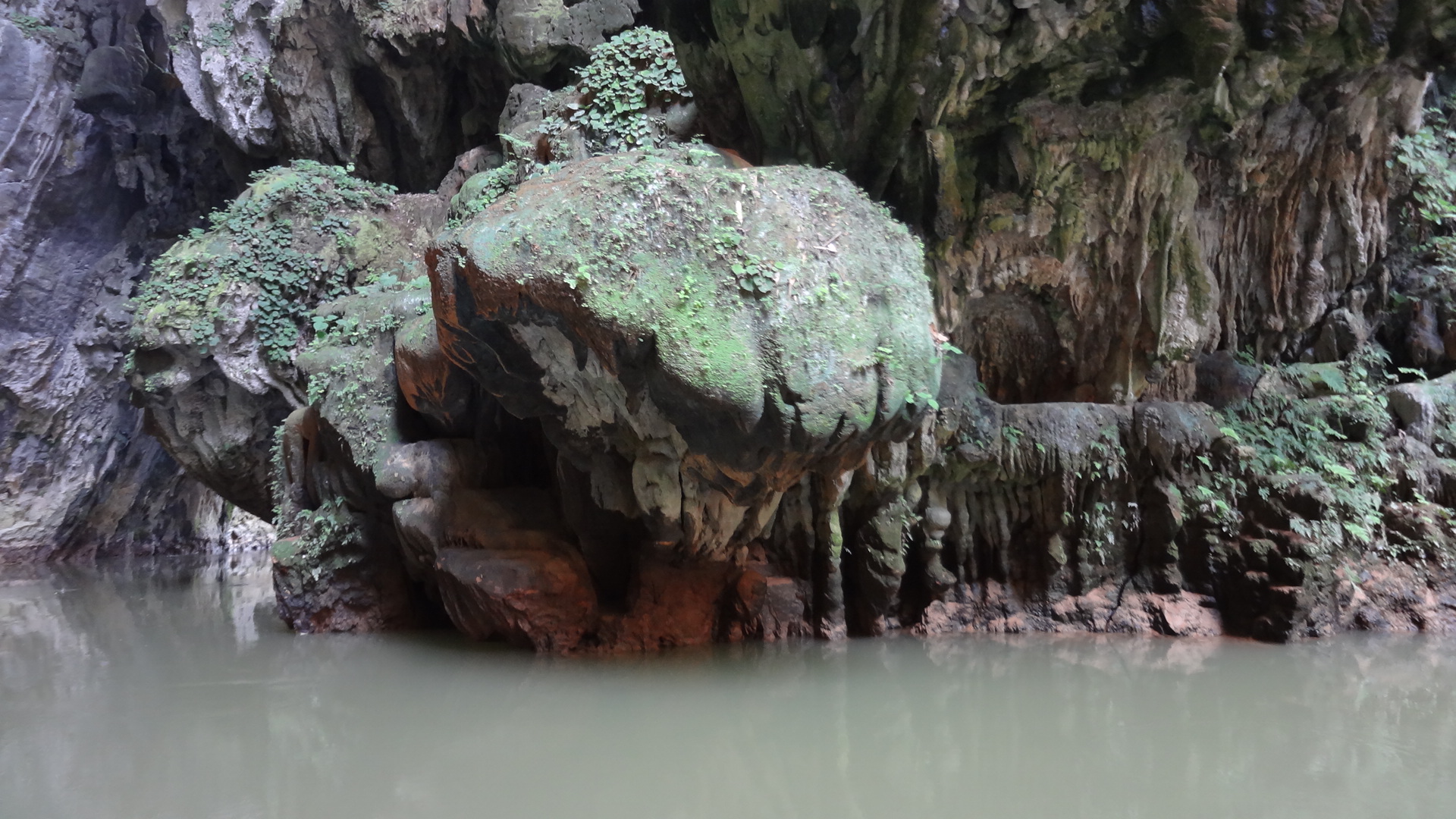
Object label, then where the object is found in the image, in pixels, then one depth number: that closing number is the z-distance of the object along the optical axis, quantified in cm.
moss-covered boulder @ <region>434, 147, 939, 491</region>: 466
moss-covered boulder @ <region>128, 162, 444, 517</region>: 934
